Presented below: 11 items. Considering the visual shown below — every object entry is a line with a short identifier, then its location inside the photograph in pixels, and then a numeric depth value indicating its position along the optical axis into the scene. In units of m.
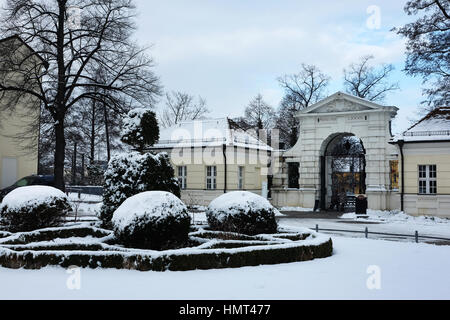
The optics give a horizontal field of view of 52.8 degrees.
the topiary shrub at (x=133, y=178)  13.09
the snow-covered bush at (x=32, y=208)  12.48
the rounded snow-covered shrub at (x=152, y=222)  9.97
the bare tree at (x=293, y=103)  47.34
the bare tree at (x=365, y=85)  44.72
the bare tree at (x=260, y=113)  53.41
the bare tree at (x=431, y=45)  23.67
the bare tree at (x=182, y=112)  55.97
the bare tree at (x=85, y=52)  22.91
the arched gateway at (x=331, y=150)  27.45
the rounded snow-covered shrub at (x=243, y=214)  12.34
